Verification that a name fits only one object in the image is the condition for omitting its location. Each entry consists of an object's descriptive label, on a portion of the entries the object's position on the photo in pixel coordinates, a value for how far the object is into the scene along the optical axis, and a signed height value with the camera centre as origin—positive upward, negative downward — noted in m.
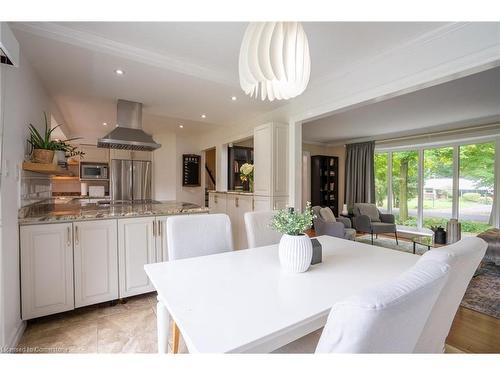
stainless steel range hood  3.04 +0.69
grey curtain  6.07 +0.24
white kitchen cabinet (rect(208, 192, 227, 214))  4.46 -0.38
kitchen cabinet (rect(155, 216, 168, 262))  2.38 -0.57
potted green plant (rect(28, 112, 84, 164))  2.07 +0.32
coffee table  2.99 -0.80
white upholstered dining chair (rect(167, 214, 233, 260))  1.57 -0.37
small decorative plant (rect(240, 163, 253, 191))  3.81 +0.16
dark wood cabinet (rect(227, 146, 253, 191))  4.87 +0.40
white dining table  0.72 -0.45
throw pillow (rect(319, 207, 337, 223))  4.10 -0.55
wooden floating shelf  1.93 +0.13
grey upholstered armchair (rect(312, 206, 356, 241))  3.66 -0.70
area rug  2.20 -1.16
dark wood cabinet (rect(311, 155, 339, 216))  6.49 +0.05
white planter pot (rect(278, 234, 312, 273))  1.18 -0.35
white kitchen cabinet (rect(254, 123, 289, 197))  3.18 +0.32
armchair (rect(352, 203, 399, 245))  4.80 -0.78
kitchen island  1.86 -0.62
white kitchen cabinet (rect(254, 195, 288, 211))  3.21 -0.27
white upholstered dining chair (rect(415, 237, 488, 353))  0.81 -0.40
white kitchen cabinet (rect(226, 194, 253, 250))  3.75 -0.53
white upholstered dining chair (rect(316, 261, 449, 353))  0.49 -0.29
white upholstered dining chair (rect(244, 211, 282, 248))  1.86 -0.38
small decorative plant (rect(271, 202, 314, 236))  1.25 -0.21
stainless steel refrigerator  5.46 +0.06
